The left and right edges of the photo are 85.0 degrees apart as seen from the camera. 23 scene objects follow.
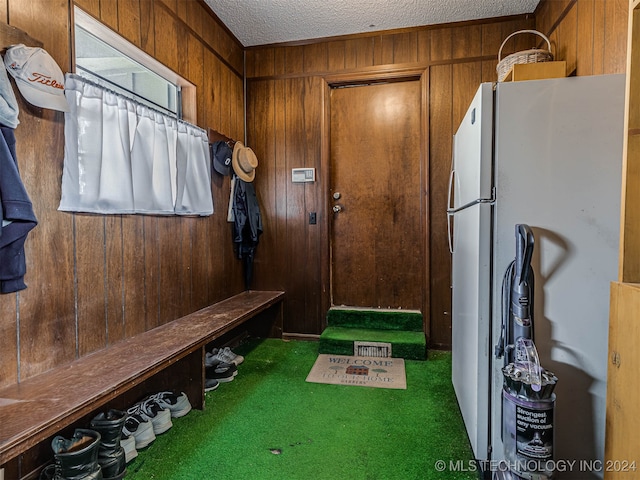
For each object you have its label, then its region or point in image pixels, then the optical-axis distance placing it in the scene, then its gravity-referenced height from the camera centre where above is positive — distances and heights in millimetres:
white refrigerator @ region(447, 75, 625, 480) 1316 +37
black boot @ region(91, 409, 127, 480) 1422 -932
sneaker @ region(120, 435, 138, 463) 1566 -1005
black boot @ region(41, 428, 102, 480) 1287 -870
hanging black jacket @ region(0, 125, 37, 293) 1239 +28
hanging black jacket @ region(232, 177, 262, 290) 3078 +20
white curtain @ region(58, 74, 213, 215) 1592 +373
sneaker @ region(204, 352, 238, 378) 2429 -984
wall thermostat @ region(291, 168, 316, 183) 3197 +464
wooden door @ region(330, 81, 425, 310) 3105 +260
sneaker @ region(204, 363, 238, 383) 2393 -1014
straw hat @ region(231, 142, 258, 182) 2955 +547
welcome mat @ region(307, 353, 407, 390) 2363 -1061
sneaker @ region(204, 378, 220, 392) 2268 -1045
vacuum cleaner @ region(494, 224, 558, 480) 1182 -561
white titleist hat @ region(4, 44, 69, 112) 1319 +590
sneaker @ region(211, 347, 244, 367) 2572 -977
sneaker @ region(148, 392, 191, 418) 1932 -986
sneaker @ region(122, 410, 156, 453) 1658 -978
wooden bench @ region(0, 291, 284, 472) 1129 -628
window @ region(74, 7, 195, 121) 1772 +947
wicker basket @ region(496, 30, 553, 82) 2100 +1018
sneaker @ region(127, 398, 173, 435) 1776 -977
